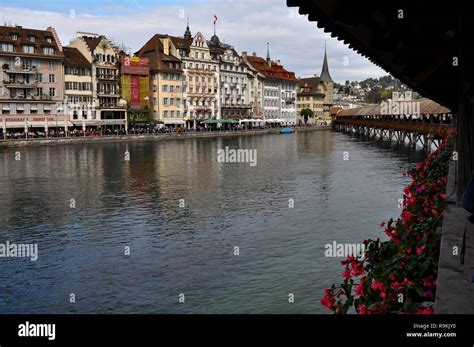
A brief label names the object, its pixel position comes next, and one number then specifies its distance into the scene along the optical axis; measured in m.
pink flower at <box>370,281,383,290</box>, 5.63
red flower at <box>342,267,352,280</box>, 6.14
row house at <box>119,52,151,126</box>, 96.38
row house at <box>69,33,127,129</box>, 91.75
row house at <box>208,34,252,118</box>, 122.25
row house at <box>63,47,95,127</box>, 88.50
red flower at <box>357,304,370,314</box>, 5.39
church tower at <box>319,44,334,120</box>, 180.62
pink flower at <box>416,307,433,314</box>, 4.84
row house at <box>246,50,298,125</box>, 140.65
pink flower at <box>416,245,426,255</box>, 6.80
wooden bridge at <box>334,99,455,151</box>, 50.52
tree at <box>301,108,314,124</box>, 165.93
